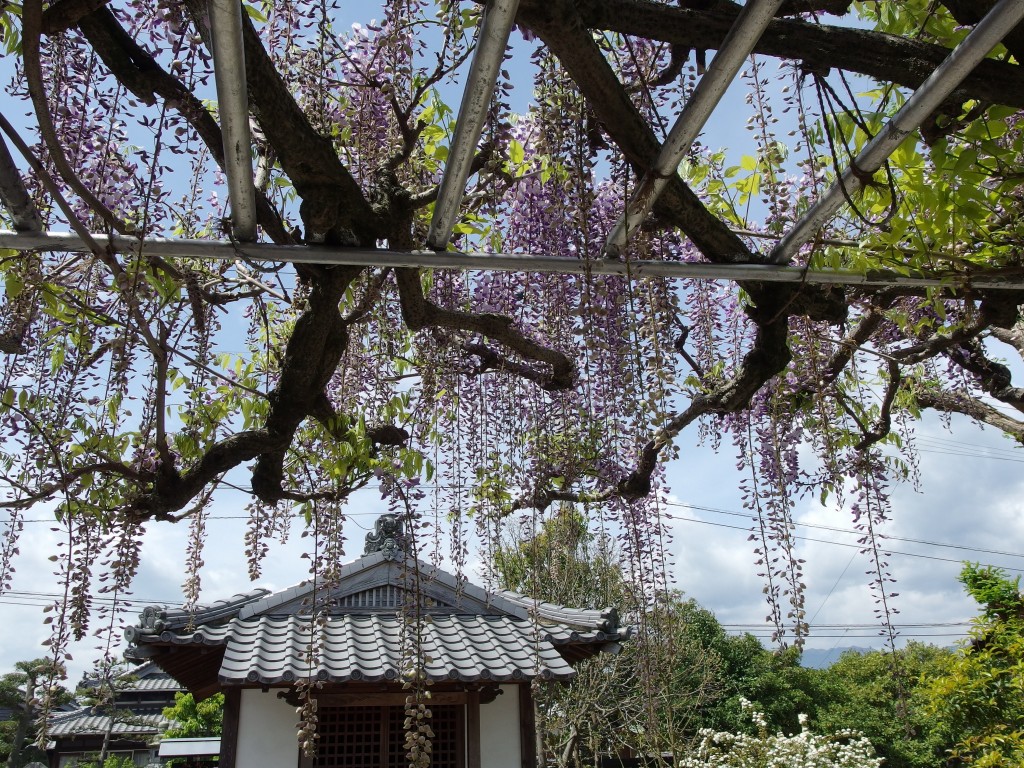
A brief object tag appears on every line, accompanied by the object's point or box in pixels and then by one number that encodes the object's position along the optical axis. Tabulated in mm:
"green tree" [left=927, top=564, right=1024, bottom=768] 4430
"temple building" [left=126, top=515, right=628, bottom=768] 4492
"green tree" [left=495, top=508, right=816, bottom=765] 10352
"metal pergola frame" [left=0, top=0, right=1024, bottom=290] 1389
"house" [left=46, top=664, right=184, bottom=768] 13930
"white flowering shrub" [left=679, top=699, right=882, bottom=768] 7715
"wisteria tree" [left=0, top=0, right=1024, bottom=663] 1750
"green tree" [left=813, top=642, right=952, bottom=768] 12016
